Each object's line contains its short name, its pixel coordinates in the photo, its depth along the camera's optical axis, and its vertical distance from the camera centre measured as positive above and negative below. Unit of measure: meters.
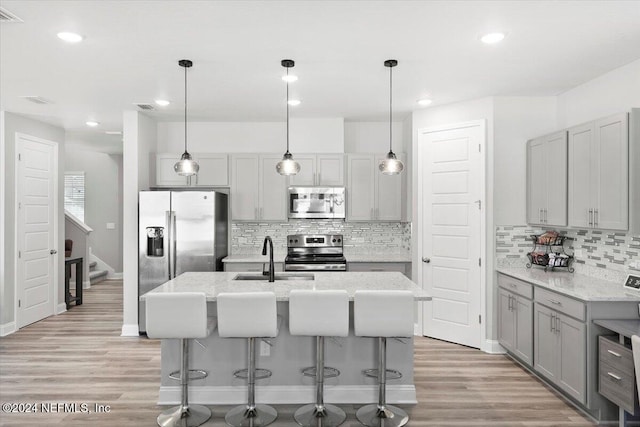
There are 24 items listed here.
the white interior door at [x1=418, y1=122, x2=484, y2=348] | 4.84 -0.18
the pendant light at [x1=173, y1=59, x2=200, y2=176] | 3.83 +0.38
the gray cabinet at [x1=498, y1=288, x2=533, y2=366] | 4.00 -1.05
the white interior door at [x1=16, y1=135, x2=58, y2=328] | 5.75 -0.24
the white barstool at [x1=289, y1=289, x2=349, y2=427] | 3.03 -0.68
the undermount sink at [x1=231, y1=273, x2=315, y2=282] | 3.94 -0.57
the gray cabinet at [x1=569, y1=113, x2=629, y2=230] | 3.31 +0.30
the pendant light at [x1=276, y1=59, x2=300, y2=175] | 3.75 +0.38
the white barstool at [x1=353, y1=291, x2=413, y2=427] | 3.04 -0.68
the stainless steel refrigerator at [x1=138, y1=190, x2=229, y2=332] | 5.23 -0.26
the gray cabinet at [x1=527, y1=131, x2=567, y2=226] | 4.07 +0.31
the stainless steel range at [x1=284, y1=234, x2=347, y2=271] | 5.79 -0.46
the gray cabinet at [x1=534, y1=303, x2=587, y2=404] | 3.24 -1.06
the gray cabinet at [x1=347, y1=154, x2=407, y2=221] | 5.80 +0.25
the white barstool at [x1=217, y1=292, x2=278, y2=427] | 3.00 -0.69
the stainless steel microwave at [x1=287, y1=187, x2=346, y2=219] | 5.75 +0.13
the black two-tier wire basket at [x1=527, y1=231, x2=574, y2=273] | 4.40 -0.40
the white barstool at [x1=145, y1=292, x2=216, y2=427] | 3.00 -0.69
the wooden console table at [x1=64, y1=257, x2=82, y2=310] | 6.94 -1.09
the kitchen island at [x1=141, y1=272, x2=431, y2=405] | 3.53 -1.20
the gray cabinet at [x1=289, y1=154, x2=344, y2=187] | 5.79 +0.54
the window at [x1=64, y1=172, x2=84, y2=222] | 9.61 +0.36
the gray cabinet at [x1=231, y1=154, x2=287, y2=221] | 5.83 +0.29
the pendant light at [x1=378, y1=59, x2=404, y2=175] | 3.75 +0.40
